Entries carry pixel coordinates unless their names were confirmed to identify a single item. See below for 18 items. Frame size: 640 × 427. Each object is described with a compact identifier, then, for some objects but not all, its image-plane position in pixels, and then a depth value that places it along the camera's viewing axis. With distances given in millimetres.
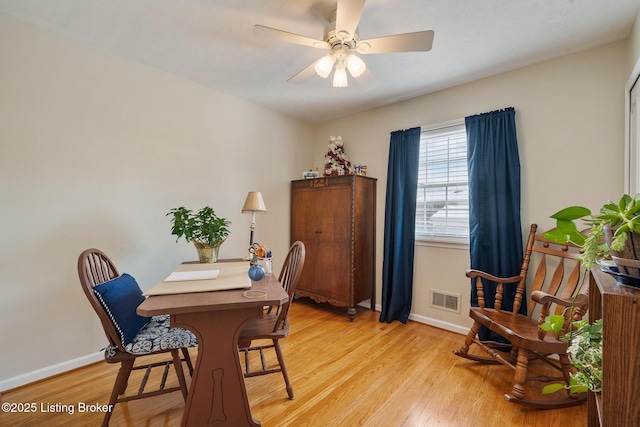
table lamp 2515
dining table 1312
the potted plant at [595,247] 699
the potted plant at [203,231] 2277
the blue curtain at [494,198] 2342
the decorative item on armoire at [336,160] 3389
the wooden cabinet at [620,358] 655
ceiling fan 1464
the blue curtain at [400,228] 2938
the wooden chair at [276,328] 1632
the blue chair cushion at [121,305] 1389
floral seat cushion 1415
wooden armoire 3000
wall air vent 2713
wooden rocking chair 1640
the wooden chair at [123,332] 1384
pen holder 2070
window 2727
